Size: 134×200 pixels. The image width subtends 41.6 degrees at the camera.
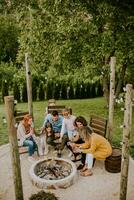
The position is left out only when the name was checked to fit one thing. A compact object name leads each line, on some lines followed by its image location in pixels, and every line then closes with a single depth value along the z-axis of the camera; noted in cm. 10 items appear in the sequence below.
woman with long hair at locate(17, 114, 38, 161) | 528
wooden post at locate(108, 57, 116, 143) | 524
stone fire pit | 440
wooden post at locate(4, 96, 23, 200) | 368
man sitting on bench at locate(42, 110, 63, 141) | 574
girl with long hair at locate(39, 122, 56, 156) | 540
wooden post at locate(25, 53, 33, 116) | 573
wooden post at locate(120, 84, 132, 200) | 387
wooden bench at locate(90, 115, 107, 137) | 551
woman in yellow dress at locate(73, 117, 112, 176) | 476
